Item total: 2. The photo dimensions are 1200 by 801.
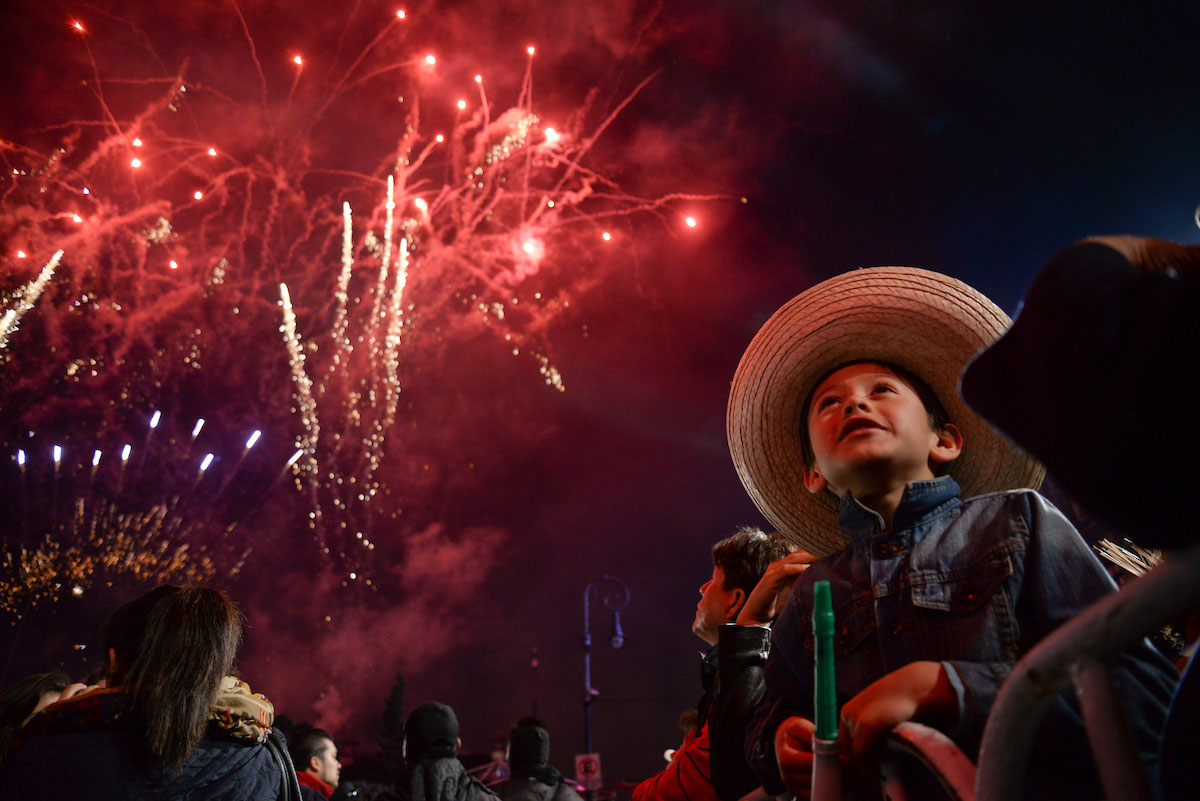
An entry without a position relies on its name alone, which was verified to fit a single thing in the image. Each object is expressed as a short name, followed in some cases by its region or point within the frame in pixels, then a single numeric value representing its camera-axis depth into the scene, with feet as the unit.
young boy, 4.52
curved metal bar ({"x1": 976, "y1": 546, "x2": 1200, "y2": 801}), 2.91
